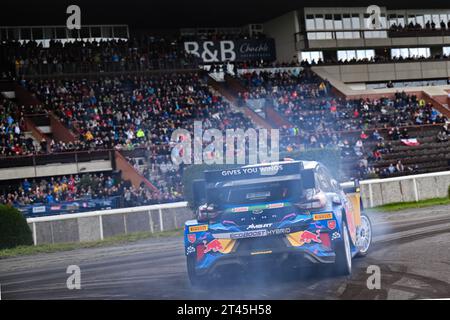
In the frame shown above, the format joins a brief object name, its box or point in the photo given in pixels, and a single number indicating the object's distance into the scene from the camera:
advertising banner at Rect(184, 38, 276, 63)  39.94
